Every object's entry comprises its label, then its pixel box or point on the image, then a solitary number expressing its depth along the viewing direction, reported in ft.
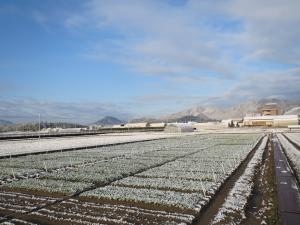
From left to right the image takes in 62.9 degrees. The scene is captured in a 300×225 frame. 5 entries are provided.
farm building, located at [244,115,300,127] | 325.26
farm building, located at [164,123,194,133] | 213.18
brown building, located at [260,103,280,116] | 452.30
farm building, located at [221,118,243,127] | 335.84
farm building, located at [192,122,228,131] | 309.95
